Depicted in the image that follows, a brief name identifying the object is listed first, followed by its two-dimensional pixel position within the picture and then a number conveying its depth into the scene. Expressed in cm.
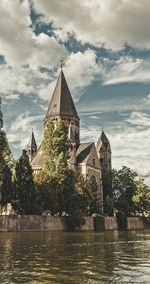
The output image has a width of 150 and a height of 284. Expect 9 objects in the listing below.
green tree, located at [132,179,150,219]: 6831
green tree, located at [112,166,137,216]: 7062
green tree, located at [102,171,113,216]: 7744
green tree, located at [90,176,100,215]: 5164
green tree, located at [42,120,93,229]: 3916
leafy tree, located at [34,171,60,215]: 3791
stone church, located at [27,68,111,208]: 6744
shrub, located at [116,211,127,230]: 5620
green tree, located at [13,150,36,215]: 3494
